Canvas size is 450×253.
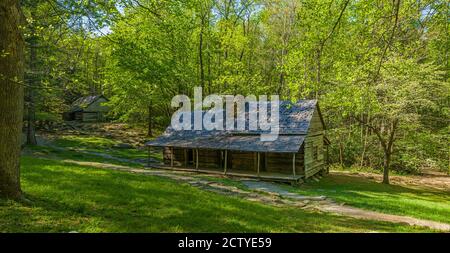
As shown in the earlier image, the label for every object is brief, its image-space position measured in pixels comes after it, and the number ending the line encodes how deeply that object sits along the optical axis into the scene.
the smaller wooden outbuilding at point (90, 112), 57.38
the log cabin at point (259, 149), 22.61
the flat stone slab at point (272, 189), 15.80
